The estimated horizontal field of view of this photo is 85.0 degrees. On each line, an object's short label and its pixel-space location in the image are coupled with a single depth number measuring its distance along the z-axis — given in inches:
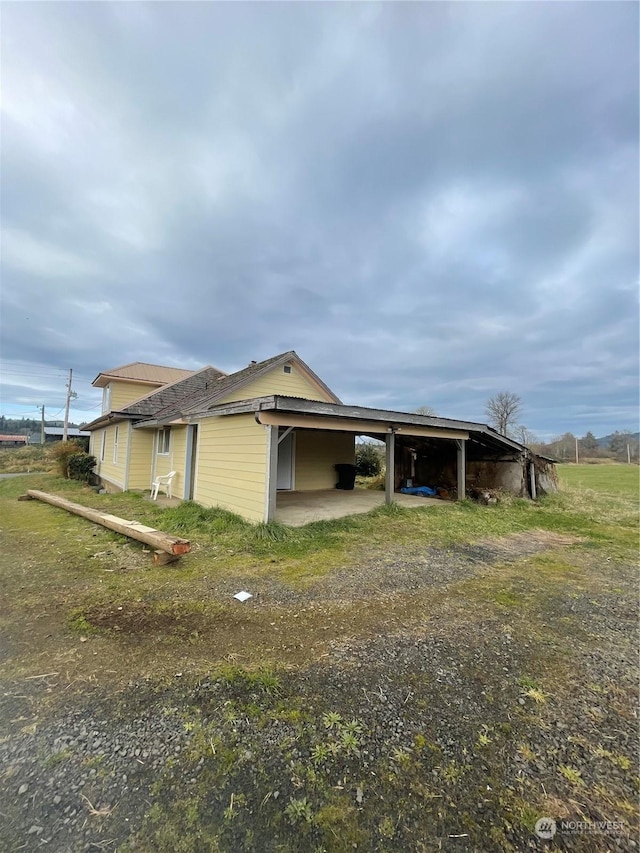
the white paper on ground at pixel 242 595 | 155.3
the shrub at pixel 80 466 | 635.5
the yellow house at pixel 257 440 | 281.1
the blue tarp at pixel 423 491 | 484.2
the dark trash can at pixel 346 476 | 498.6
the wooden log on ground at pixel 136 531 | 194.4
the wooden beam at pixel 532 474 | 463.6
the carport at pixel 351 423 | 262.1
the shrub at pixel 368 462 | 664.4
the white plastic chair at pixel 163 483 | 429.6
